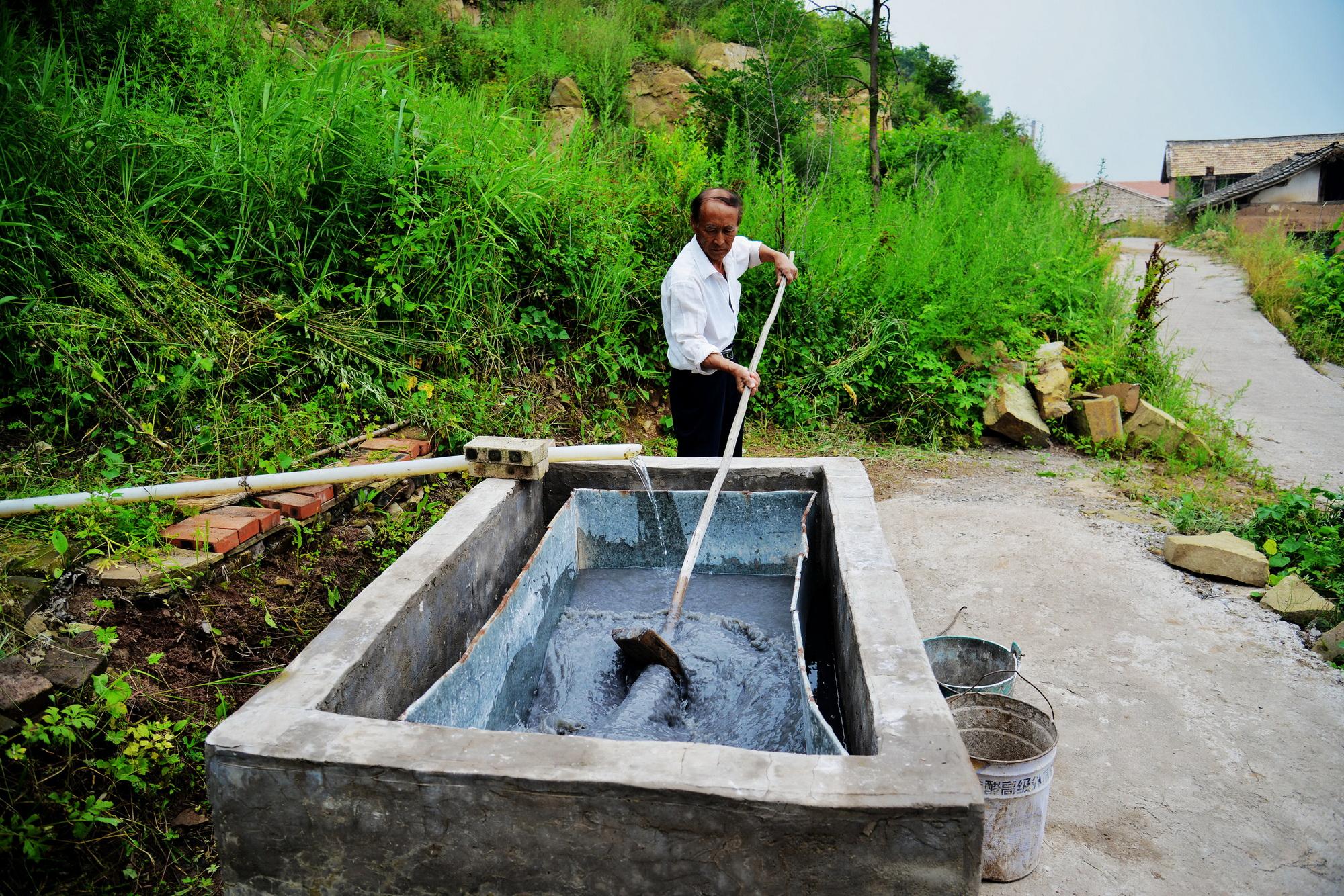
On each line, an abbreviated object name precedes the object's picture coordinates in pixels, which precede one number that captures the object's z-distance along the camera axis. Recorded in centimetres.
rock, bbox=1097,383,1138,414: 605
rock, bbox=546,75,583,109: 801
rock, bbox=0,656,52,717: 207
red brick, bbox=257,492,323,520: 303
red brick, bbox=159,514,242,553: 267
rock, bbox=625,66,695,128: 879
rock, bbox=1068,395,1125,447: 584
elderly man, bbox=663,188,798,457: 366
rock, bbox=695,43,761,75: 990
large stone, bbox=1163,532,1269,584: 375
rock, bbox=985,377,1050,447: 584
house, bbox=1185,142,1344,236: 2152
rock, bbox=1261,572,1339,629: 341
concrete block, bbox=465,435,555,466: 285
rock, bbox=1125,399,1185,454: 573
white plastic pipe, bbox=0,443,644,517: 252
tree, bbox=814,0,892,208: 704
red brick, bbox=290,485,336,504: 315
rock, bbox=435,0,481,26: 862
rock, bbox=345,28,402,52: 715
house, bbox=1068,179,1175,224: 2933
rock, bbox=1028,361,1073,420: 600
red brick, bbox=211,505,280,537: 288
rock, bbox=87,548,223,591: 249
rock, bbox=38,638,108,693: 217
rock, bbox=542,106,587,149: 705
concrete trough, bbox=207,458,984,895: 138
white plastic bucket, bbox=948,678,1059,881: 202
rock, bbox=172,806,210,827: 217
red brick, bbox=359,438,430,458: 351
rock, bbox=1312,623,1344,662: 314
